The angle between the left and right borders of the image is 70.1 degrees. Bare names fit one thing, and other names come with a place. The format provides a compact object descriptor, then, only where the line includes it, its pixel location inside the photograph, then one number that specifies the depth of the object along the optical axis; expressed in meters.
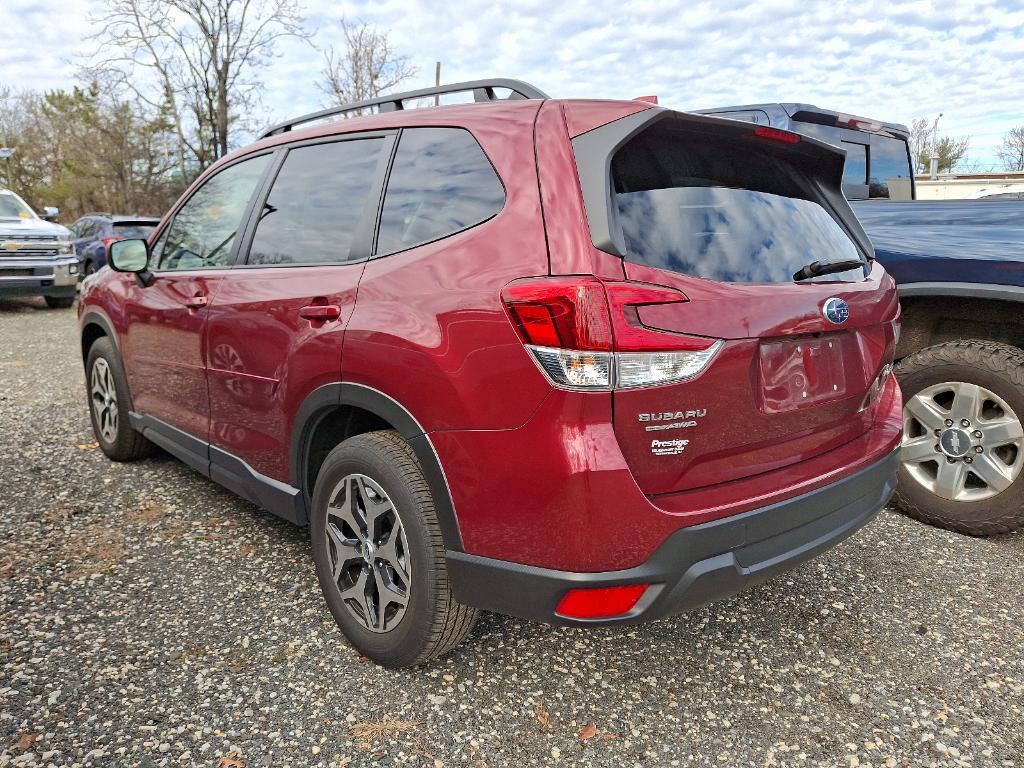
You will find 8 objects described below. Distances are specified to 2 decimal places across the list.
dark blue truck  3.38
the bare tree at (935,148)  42.16
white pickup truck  11.99
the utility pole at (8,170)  40.20
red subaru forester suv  1.83
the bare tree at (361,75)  29.30
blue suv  15.62
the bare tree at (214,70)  27.42
